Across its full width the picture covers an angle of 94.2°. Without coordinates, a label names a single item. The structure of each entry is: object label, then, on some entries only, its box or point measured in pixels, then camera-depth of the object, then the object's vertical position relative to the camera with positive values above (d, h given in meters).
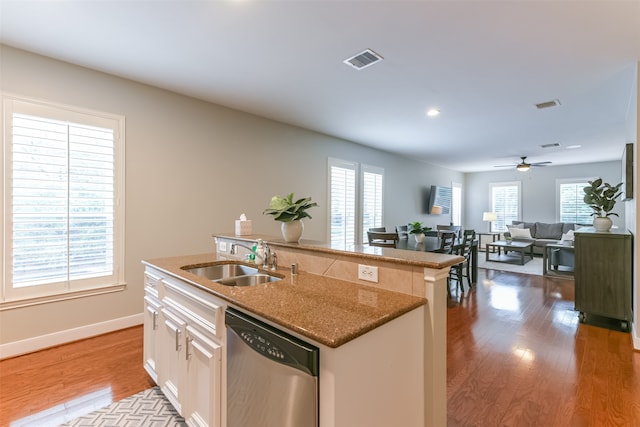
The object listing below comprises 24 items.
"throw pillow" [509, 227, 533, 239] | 7.95 -0.54
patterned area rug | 1.86 -1.32
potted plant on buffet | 3.60 +0.15
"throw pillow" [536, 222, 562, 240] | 8.05 -0.49
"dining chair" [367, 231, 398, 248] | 4.04 -0.38
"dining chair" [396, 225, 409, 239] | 5.65 -0.40
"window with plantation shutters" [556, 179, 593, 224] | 8.22 +0.31
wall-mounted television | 8.19 +0.35
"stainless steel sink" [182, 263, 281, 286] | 2.08 -0.47
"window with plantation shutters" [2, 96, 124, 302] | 2.60 +0.10
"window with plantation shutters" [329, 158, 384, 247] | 5.48 +0.26
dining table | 4.09 -0.48
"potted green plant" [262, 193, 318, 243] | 2.12 -0.01
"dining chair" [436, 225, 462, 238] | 6.42 -0.34
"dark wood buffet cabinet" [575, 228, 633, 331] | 3.24 -0.70
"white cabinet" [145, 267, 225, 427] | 1.48 -0.78
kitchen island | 1.02 -0.42
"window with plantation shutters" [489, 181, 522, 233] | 9.49 +0.32
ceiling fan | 6.86 +1.24
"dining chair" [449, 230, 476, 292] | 4.52 -0.65
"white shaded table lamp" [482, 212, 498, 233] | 9.04 -0.13
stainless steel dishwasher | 1.04 -0.65
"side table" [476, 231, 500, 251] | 8.70 -0.74
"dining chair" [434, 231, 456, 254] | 4.20 -0.43
